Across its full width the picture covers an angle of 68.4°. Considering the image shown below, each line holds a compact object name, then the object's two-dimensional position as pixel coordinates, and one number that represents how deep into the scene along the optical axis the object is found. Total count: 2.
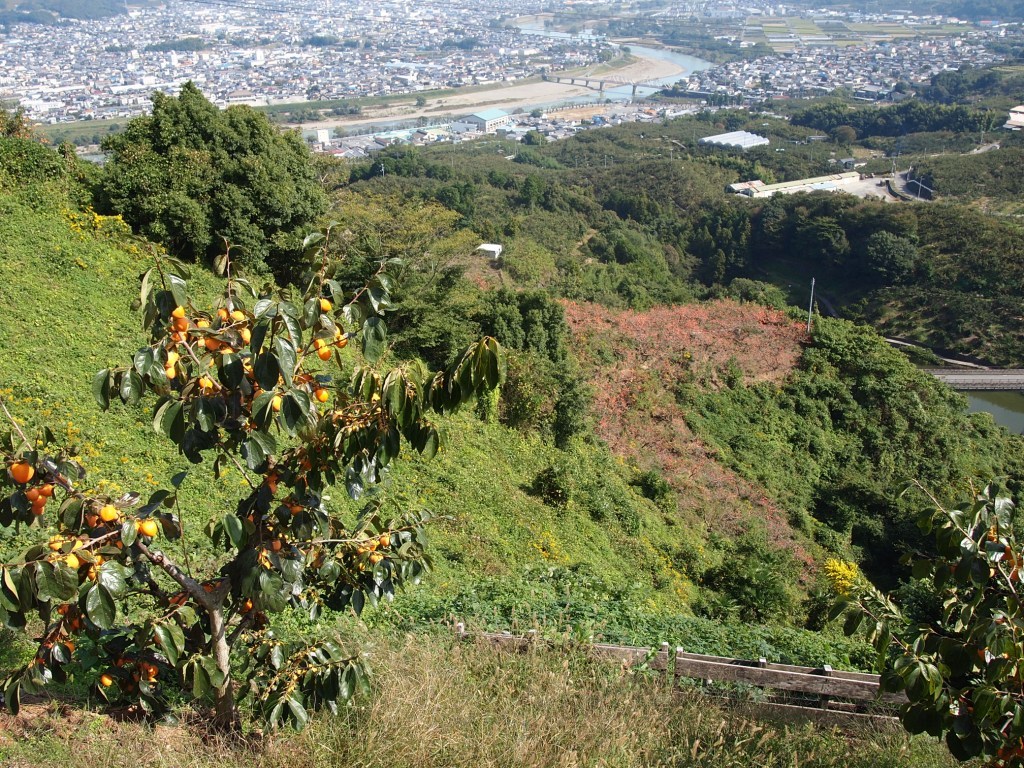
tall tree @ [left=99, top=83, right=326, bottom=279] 10.54
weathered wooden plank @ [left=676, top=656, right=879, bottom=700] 4.35
